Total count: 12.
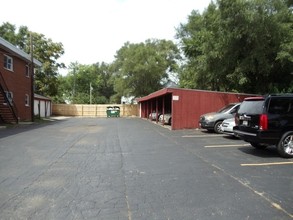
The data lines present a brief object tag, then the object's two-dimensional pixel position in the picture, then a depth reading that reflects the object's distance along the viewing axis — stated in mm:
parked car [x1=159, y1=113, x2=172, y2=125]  17188
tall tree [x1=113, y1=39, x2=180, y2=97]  33758
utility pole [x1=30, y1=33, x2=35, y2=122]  19217
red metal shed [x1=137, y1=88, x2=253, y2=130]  13223
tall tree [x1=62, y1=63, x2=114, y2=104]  52646
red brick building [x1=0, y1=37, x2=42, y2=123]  16581
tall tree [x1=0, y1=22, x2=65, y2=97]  32131
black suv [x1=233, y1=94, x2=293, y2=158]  6313
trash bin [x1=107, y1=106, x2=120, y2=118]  33532
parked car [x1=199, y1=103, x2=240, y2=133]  11241
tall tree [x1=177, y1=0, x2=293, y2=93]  12451
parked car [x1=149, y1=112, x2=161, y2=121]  22008
